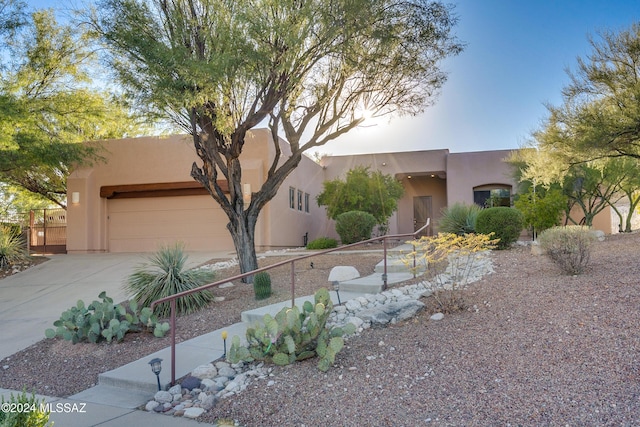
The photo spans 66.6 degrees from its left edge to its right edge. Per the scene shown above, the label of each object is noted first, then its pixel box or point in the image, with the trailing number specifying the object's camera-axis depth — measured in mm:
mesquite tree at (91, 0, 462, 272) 7797
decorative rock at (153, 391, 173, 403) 4455
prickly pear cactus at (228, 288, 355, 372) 4758
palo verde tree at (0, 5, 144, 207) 12344
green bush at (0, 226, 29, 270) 13828
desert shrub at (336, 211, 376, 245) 15273
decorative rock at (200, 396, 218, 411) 4191
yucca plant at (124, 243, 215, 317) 7809
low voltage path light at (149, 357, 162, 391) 4531
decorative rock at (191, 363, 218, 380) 4891
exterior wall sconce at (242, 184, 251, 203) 14695
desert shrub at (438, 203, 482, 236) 12617
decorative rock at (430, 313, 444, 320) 5551
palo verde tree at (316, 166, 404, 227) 17391
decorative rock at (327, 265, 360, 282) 8352
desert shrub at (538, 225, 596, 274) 6625
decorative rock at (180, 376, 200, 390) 4703
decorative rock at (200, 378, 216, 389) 4635
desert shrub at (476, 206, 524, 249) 11000
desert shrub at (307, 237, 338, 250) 16031
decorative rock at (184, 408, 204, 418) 4093
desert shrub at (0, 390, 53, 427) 2520
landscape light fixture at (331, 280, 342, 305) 6655
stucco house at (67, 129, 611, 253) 15906
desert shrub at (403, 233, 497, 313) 5797
